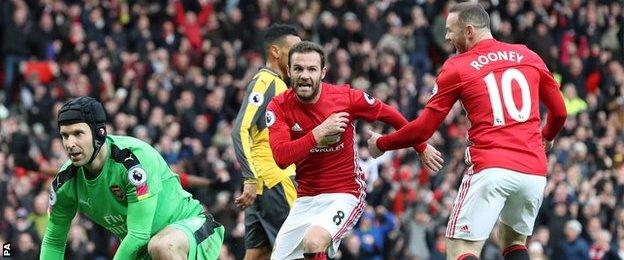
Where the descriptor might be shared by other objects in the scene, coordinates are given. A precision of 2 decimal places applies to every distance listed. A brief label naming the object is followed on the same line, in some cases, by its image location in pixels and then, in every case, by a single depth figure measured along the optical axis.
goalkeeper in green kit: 9.95
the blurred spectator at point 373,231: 21.03
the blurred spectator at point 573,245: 21.36
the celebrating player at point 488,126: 10.34
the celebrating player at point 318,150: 10.84
